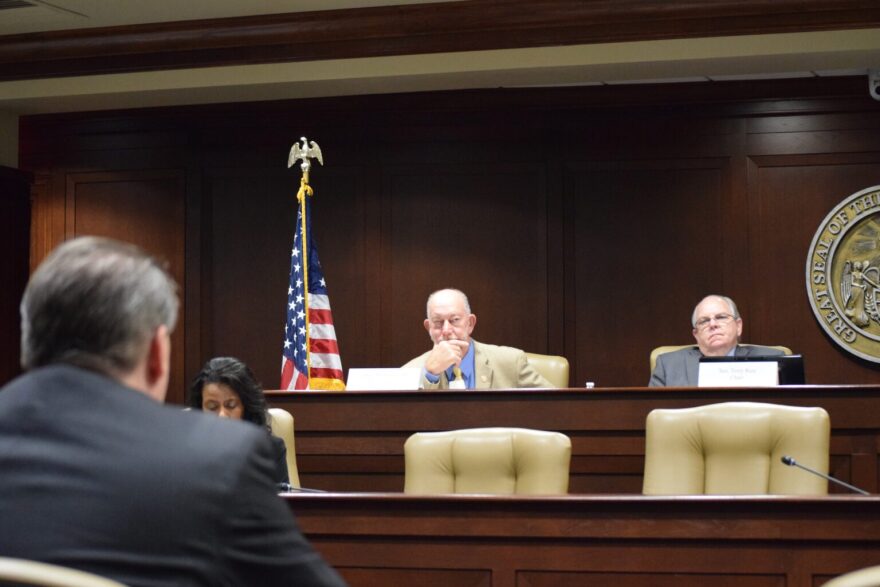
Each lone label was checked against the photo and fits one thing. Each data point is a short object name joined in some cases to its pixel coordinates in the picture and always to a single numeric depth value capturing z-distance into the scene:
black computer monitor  8.81
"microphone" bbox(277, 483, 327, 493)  6.24
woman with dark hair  7.41
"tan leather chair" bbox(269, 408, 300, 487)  8.03
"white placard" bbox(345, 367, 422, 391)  9.13
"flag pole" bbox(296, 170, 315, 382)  11.34
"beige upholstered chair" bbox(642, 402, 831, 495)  6.93
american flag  11.08
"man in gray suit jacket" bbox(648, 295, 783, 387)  10.13
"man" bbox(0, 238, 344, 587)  2.15
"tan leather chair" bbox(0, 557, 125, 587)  2.06
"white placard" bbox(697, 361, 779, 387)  8.72
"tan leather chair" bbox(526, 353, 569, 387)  10.07
